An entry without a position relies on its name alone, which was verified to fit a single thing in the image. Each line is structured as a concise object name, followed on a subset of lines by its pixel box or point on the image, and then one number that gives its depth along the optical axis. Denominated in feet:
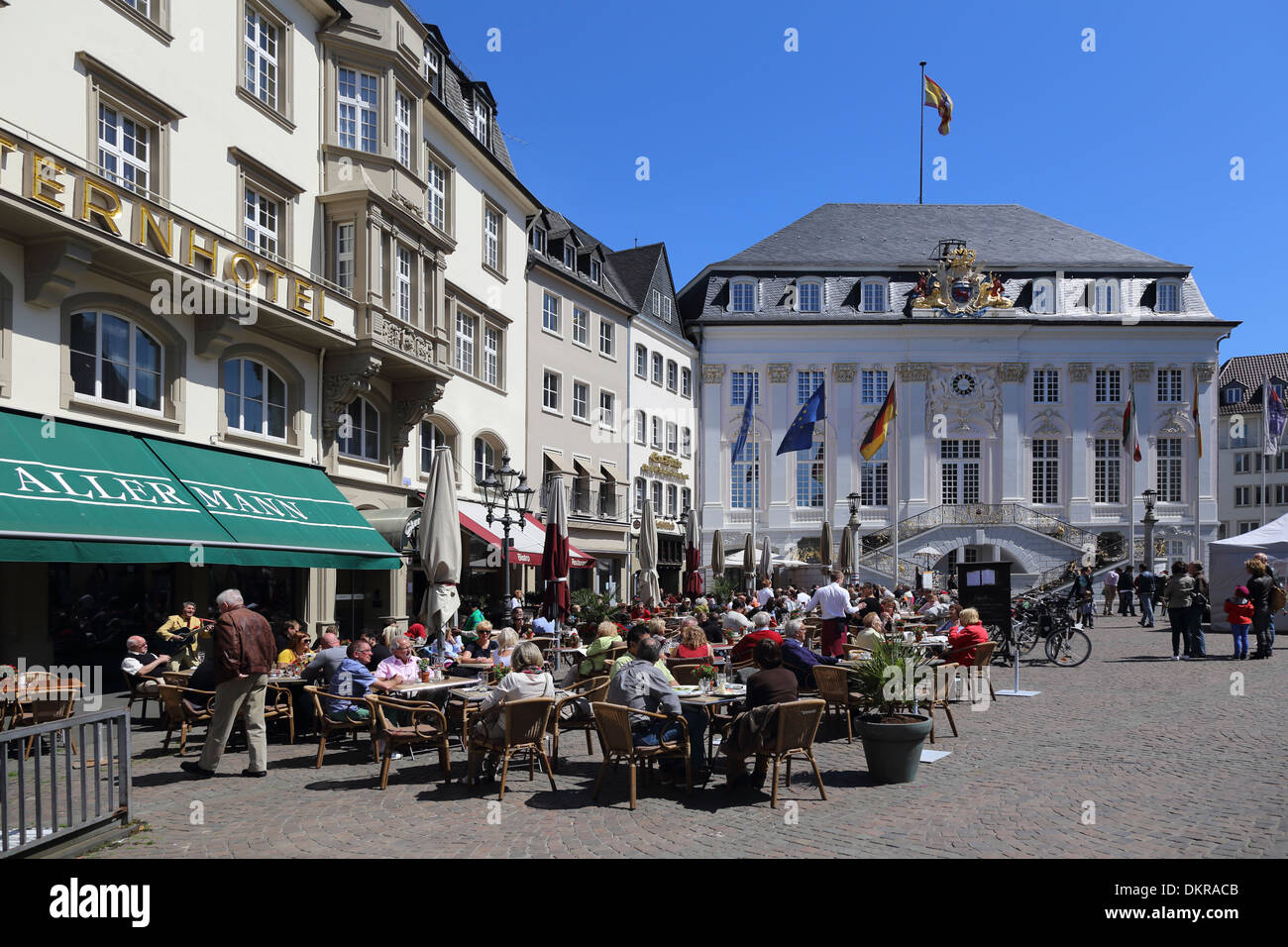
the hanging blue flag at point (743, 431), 120.06
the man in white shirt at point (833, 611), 50.88
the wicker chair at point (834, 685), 36.42
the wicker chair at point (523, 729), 29.01
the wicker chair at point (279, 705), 37.11
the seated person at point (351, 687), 34.55
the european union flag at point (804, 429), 107.96
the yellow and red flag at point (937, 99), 168.55
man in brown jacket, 31.48
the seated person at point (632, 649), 31.60
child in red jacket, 62.75
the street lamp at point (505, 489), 63.82
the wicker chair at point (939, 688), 36.43
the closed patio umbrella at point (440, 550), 46.73
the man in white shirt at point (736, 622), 56.54
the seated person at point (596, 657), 39.24
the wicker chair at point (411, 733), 30.09
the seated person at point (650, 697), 29.53
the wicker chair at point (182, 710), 34.68
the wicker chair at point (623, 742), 28.22
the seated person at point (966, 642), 43.04
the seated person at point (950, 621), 63.24
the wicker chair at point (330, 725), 33.27
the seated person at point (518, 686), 29.81
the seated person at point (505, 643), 37.40
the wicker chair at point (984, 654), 42.52
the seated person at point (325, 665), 37.09
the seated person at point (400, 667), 35.42
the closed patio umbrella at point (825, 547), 116.47
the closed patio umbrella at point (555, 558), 59.11
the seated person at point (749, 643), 43.80
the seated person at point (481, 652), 41.83
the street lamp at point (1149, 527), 120.06
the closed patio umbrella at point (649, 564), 76.10
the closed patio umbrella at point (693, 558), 88.48
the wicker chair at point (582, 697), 33.04
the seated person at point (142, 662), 39.52
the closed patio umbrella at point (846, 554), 118.32
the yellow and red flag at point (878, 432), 111.14
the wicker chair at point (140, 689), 39.55
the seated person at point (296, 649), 42.93
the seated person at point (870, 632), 43.27
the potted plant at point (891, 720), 29.48
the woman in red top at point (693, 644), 40.73
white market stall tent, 82.84
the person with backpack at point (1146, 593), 95.45
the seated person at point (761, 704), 28.09
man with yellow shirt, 42.04
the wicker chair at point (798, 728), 27.48
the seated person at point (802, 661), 37.93
